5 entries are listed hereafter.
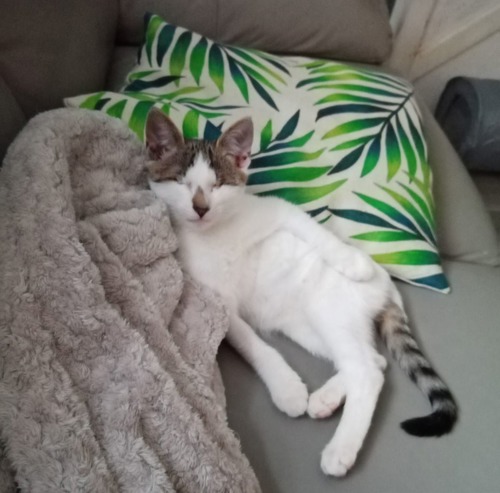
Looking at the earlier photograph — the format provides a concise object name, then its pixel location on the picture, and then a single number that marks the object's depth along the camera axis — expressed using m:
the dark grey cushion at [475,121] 1.78
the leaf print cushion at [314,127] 1.19
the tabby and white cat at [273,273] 0.96
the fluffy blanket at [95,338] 0.63
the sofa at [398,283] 0.82
